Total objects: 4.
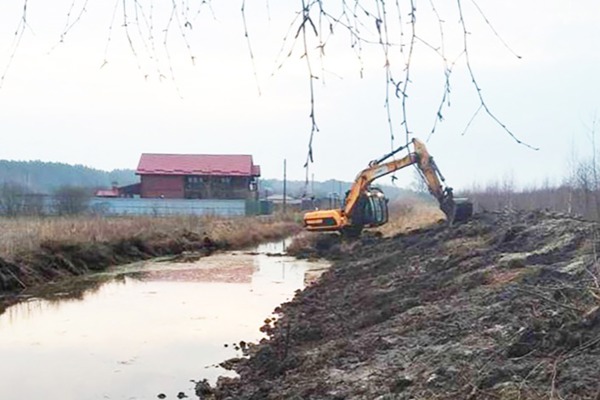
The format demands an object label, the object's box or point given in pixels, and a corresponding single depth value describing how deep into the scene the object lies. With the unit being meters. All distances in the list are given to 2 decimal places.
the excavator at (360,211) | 21.25
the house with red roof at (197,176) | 46.28
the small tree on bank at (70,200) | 35.59
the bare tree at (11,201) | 32.38
